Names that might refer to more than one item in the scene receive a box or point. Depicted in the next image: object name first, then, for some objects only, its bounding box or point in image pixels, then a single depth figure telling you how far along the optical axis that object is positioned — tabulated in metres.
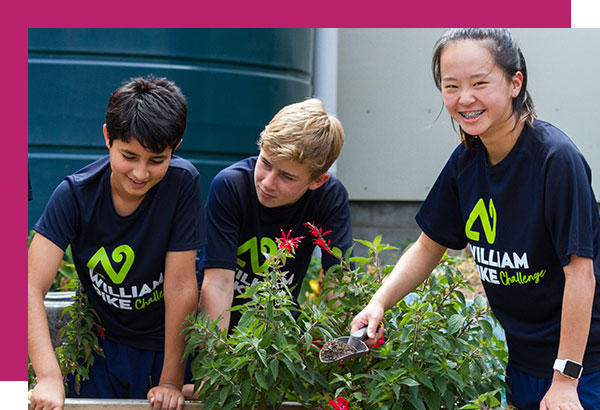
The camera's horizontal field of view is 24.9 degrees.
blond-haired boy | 3.12
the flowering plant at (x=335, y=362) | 2.76
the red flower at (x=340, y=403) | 2.71
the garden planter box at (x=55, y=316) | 3.61
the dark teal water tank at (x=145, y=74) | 4.38
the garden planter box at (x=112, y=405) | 2.89
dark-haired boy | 2.93
